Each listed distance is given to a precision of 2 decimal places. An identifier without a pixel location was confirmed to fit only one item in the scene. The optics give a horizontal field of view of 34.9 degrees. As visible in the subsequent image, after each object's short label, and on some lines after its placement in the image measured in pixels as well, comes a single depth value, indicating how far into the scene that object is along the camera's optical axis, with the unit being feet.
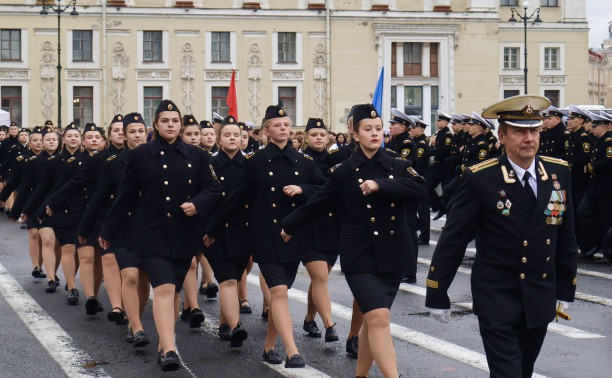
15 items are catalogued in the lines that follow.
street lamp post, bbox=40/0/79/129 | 153.89
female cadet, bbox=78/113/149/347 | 30.45
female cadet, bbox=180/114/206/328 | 33.12
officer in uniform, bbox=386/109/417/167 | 45.37
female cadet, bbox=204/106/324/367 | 27.66
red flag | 66.85
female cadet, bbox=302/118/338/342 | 30.04
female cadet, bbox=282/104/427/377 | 23.01
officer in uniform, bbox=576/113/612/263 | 49.62
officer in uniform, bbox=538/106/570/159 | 54.70
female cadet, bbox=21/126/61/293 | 42.29
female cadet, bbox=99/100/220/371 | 27.07
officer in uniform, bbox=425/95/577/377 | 18.11
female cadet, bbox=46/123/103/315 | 36.76
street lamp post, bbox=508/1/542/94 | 161.79
